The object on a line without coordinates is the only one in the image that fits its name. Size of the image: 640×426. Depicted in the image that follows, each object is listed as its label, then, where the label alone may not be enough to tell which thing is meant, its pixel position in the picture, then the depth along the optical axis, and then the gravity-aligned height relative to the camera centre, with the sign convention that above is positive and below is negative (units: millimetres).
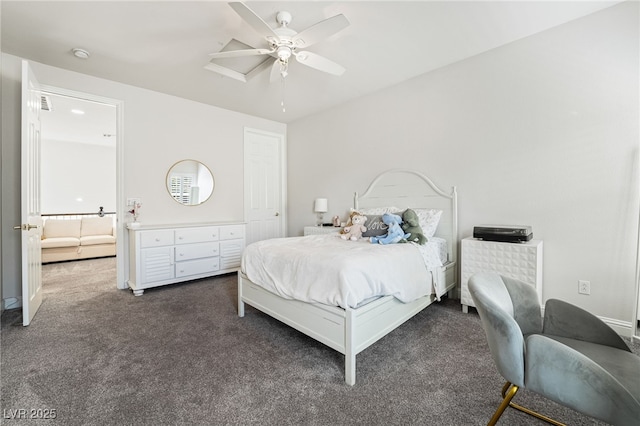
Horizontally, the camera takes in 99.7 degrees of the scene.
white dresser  3389 -643
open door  2402 +84
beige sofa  5270 -710
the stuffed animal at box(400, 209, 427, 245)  2721 -204
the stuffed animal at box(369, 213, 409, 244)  2676 -252
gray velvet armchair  943 -612
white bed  1747 -750
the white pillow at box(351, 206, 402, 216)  3400 -32
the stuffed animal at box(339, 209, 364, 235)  3297 -152
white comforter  1797 -480
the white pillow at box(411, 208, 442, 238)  3068 -135
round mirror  4059 +364
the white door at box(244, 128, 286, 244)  4879 +424
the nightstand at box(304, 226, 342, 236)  4023 -342
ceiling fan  1903 +1331
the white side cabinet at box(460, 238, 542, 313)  2371 -475
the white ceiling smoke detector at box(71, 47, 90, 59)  2777 +1588
